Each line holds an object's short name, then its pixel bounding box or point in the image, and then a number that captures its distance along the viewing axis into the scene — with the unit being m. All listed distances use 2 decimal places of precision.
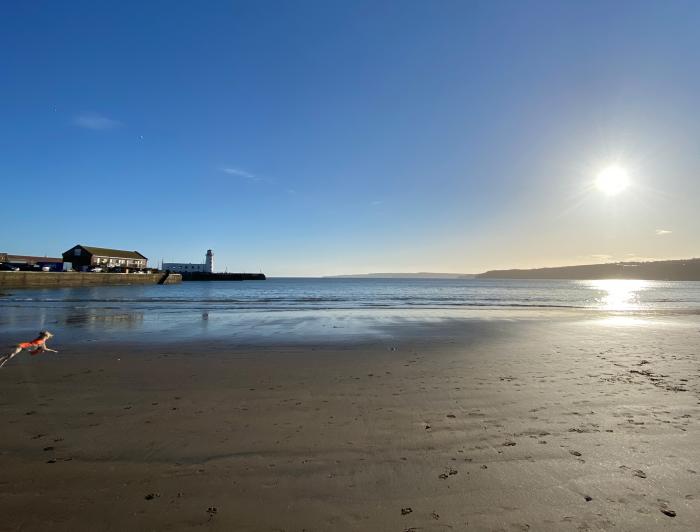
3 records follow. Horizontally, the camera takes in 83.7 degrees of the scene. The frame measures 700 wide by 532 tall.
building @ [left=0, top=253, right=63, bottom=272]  83.99
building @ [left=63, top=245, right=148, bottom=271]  98.81
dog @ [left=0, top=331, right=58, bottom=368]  6.08
